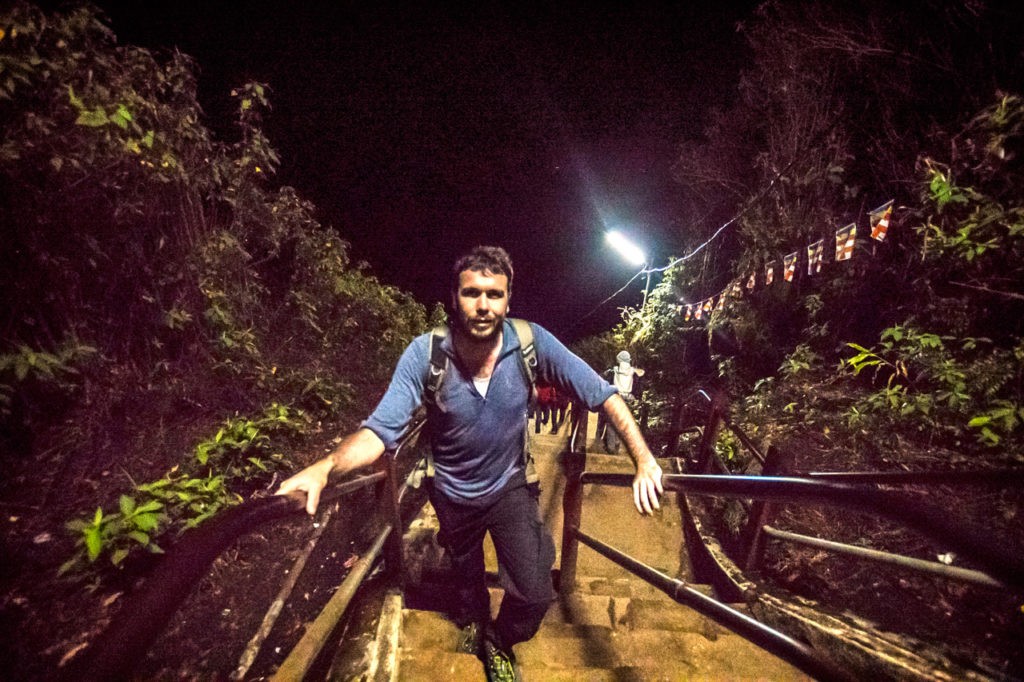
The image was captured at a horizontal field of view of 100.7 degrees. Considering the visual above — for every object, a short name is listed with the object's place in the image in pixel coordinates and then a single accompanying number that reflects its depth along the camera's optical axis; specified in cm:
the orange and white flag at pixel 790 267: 715
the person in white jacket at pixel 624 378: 790
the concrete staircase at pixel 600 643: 218
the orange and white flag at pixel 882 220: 519
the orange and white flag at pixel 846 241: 582
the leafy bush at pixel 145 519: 321
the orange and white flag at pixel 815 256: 671
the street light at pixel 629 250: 1481
